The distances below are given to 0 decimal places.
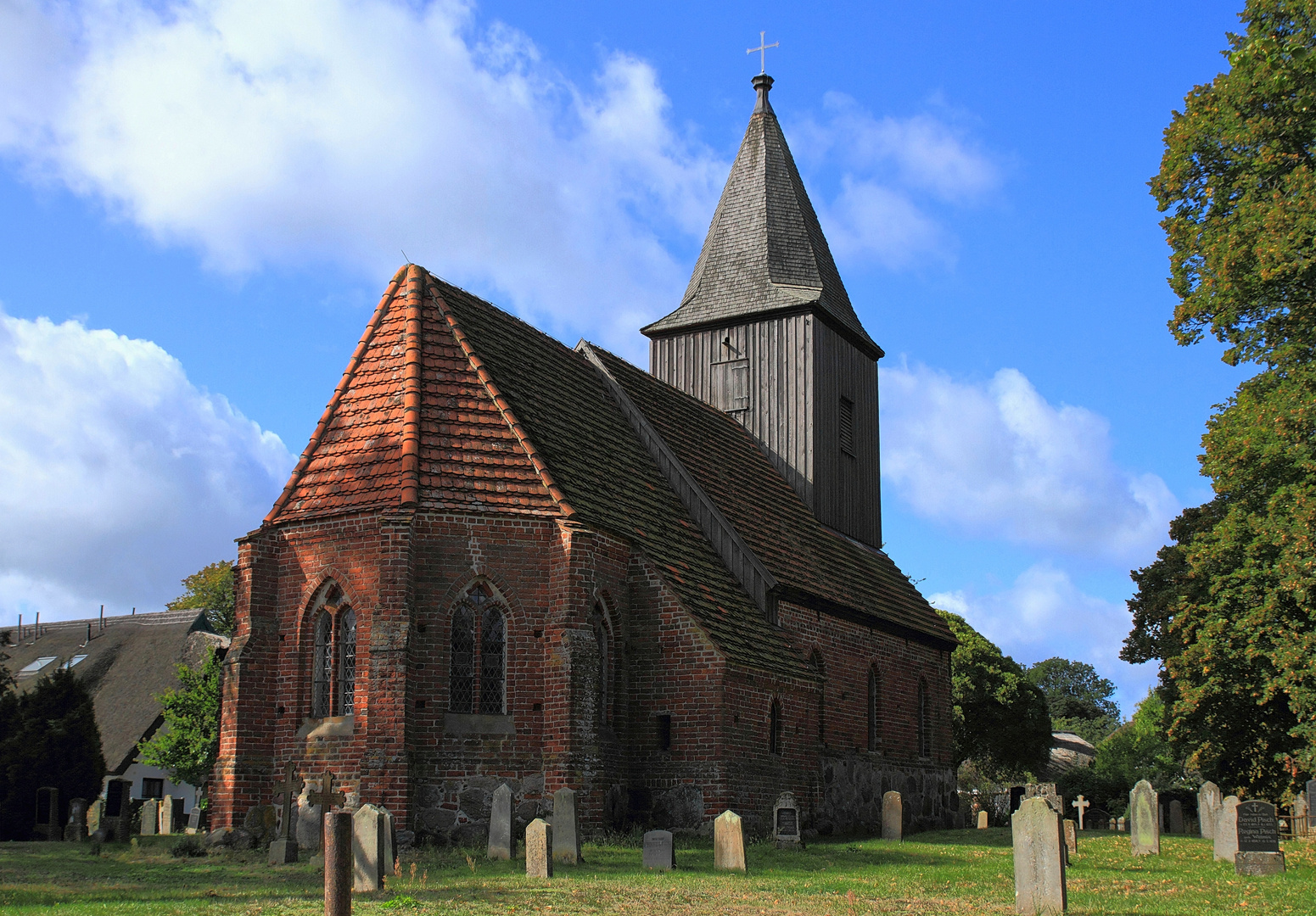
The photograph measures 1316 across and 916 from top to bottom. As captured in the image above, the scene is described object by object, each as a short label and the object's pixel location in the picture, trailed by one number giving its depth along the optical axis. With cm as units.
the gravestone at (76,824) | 2098
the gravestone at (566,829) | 1477
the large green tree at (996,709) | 4147
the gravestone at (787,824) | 1812
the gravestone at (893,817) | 2192
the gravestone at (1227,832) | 1748
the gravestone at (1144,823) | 1945
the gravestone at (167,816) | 2314
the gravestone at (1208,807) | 2200
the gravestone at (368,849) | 1215
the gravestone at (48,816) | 2305
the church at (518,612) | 1697
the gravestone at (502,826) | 1500
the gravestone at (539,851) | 1318
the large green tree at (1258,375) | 1958
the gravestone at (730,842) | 1452
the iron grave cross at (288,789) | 1513
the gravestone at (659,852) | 1421
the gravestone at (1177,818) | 2920
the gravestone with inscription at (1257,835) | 1583
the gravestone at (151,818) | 2467
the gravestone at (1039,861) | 1111
